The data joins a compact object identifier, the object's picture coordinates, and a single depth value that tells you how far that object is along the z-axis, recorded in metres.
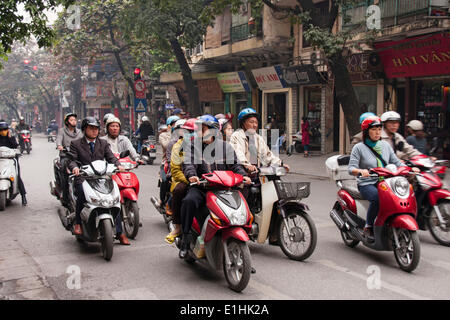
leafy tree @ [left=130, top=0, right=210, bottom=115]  19.83
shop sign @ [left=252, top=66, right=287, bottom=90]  22.72
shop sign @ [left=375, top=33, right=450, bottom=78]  15.09
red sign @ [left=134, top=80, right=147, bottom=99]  18.72
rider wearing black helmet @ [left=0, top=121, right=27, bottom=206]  9.78
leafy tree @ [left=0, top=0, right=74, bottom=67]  8.28
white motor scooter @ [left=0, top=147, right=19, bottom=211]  9.48
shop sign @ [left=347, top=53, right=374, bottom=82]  17.89
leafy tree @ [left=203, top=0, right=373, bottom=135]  13.31
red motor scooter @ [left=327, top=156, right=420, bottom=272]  5.16
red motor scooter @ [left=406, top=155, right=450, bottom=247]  6.48
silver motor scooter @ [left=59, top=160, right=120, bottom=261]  5.86
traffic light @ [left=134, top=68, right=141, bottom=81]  19.05
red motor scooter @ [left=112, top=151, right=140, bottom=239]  7.01
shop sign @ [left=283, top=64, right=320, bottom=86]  20.66
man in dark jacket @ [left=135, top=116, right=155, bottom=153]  18.14
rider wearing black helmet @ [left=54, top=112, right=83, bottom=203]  8.88
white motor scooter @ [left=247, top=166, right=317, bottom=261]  5.62
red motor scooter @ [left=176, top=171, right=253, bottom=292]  4.66
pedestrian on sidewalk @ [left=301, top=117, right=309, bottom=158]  20.78
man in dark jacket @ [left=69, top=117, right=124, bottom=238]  6.33
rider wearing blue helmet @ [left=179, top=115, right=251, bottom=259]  5.16
